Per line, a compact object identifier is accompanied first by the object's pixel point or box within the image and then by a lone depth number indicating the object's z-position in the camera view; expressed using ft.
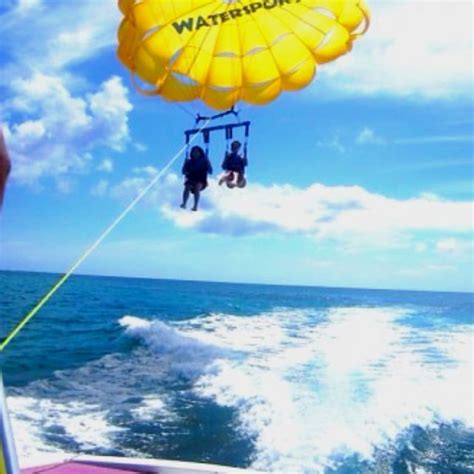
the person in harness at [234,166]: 25.64
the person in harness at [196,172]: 25.32
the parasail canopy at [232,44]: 23.36
